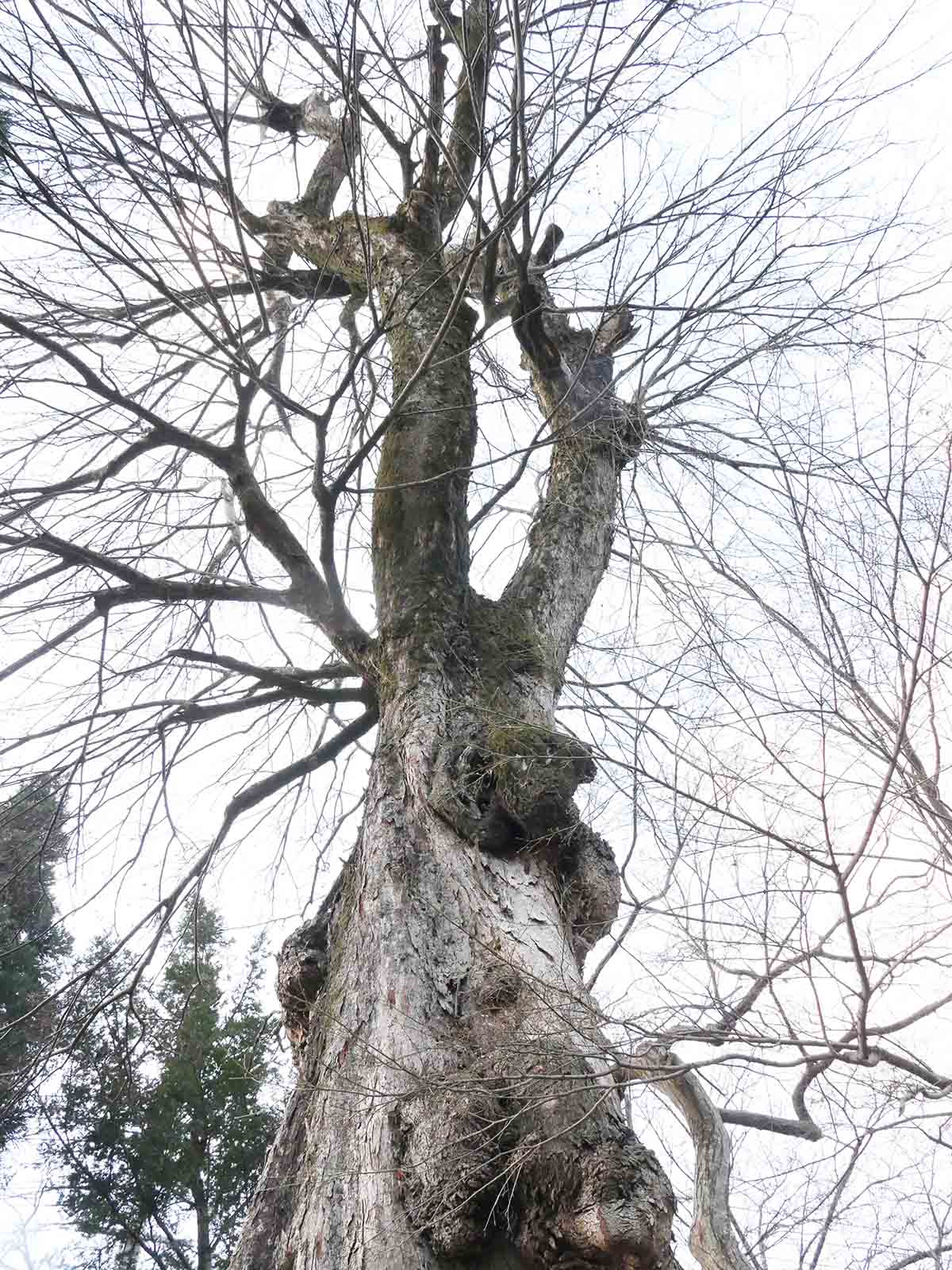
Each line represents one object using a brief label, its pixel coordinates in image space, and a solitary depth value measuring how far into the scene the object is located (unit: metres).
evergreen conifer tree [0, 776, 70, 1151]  2.62
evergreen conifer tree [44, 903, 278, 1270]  5.78
